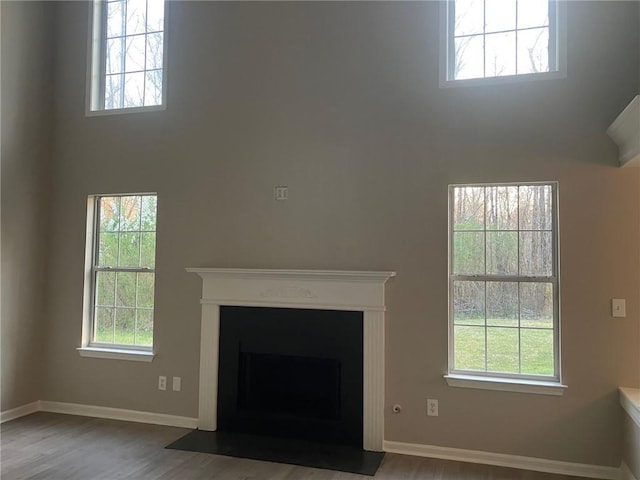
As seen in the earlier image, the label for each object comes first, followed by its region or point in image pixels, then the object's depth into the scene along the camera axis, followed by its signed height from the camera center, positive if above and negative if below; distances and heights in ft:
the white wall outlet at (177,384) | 13.97 -3.50
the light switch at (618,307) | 10.85 -0.91
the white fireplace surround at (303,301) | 12.25 -1.02
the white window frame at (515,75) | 11.51 +5.17
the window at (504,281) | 11.60 -0.38
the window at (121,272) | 14.80 -0.36
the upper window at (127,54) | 15.25 +6.54
